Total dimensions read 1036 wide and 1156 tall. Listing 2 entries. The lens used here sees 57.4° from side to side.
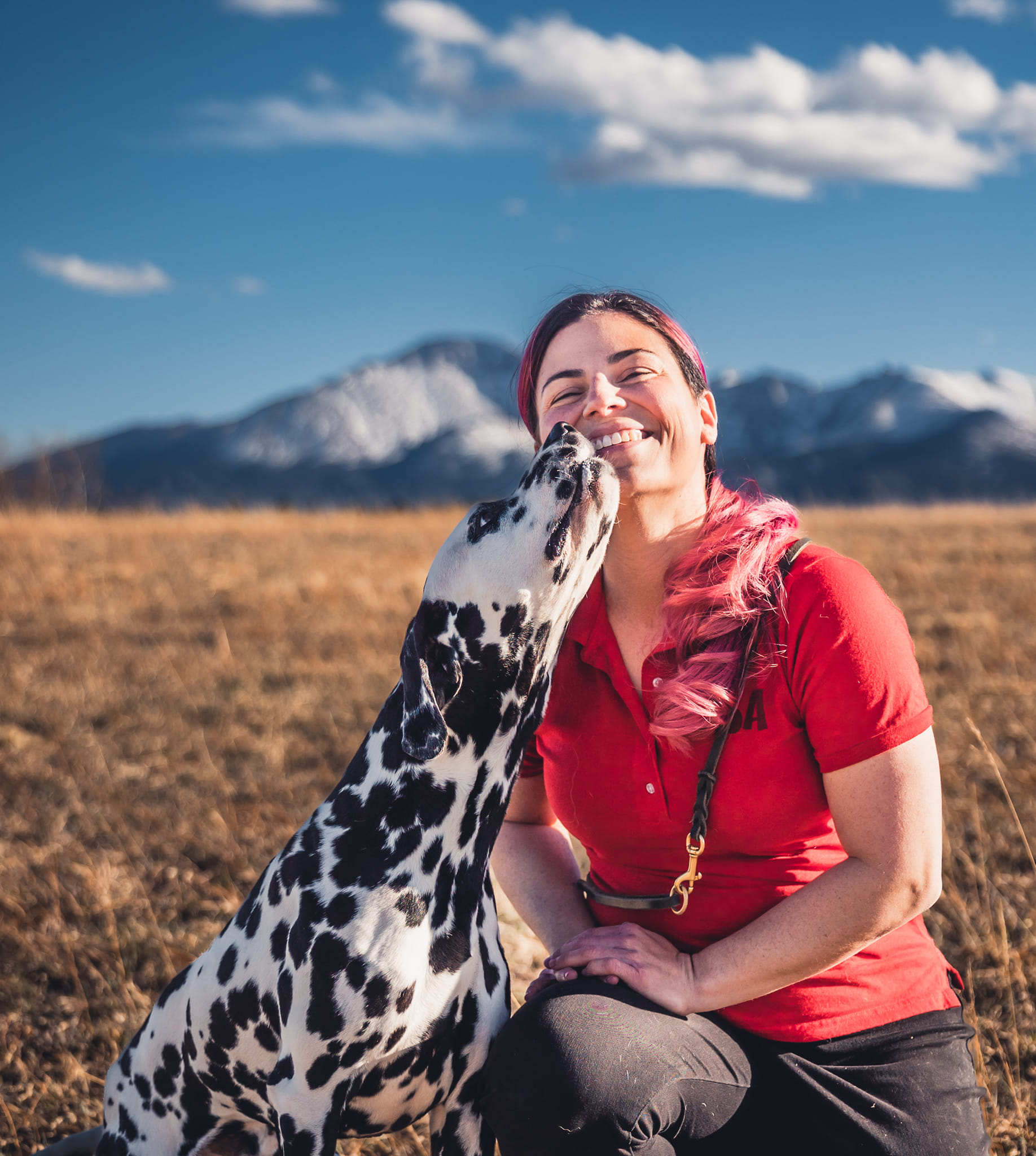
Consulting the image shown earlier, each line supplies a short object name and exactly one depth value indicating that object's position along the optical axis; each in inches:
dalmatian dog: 79.7
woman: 79.9
